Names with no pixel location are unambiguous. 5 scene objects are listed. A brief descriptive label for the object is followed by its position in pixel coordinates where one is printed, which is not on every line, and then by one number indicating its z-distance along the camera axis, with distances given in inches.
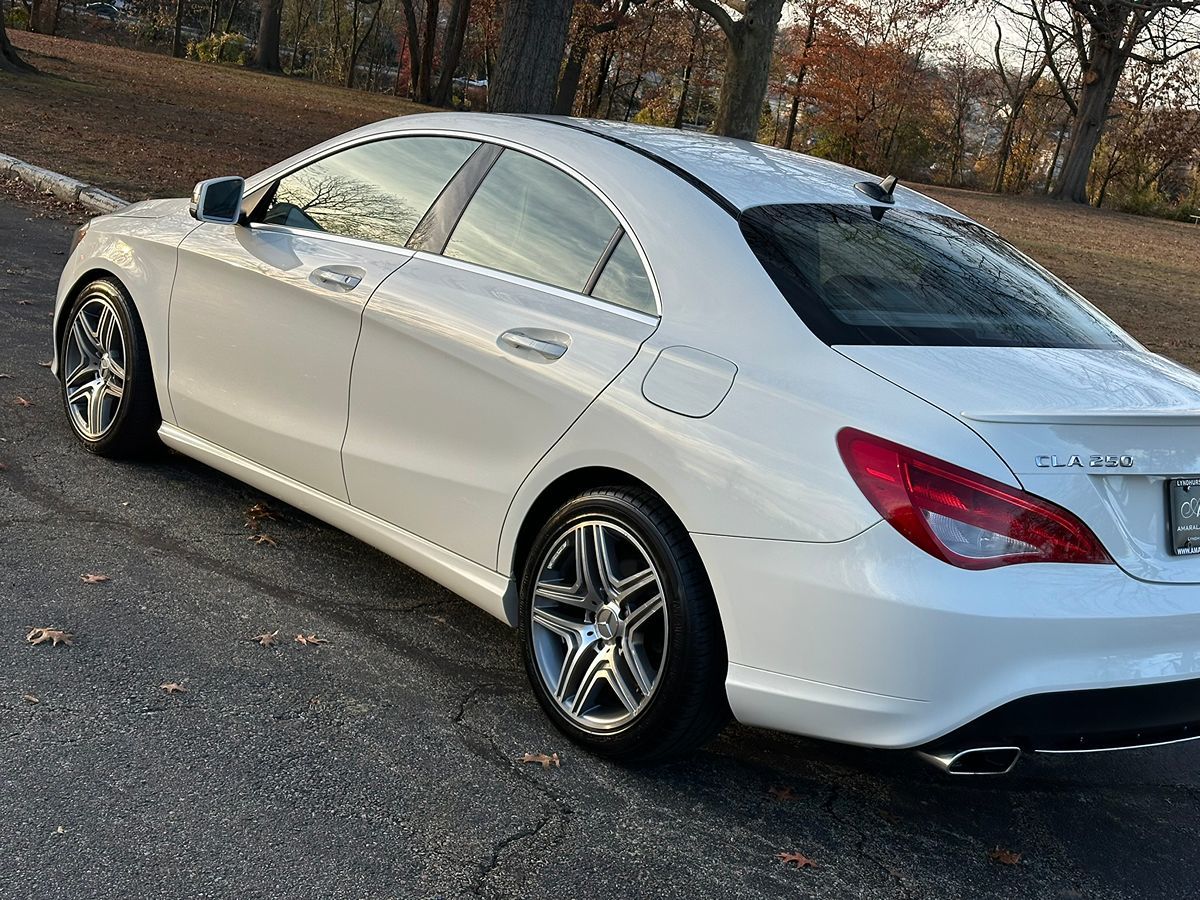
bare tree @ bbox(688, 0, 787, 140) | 611.2
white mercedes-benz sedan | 114.3
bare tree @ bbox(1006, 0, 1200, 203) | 1608.0
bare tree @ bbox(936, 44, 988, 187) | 2185.0
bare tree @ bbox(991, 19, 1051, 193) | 2066.9
